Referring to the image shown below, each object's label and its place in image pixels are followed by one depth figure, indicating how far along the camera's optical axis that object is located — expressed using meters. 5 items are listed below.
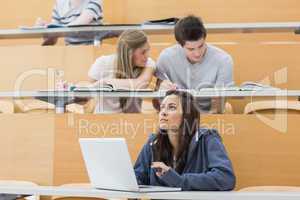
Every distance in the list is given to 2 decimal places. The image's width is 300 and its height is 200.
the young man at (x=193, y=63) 6.68
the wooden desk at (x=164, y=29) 7.46
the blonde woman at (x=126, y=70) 6.49
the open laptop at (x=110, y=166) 4.41
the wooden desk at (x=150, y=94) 6.25
